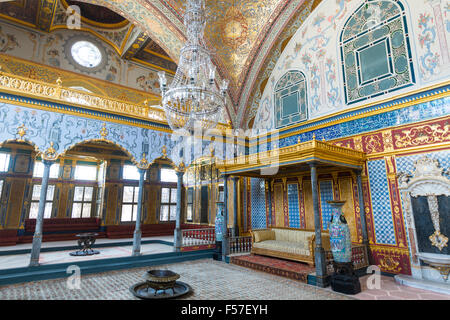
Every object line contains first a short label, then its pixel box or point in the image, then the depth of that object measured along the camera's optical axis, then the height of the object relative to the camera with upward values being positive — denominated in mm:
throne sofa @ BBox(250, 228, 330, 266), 6232 -973
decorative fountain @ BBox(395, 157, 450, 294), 5051 -263
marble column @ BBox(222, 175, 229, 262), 7671 -725
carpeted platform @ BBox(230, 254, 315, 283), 5538 -1397
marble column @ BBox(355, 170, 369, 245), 6207 -59
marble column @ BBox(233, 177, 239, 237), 9180 -158
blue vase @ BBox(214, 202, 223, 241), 8070 -491
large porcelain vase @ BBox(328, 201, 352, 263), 4949 -547
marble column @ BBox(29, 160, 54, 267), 5784 -407
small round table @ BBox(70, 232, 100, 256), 7349 -1107
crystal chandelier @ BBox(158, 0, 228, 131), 5281 +2436
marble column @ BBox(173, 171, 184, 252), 7809 -881
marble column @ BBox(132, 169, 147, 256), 7148 -620
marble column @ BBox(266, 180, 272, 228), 8728 +307
